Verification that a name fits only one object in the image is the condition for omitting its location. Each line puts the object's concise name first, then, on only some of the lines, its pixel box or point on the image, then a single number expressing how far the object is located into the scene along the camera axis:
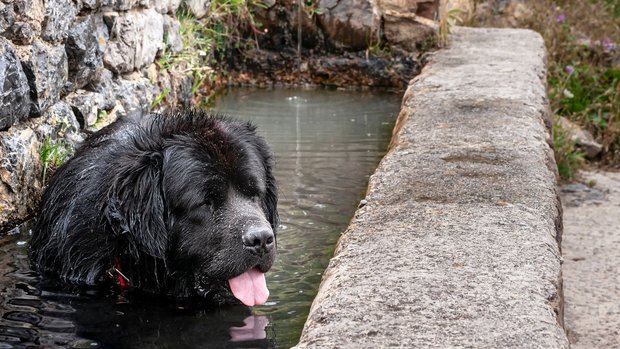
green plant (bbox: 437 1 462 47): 9.34
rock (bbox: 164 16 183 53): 6.78
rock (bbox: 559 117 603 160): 8.24
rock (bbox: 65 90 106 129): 5.12
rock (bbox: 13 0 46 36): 4.33
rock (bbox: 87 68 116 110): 5.48
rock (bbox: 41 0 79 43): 4.64
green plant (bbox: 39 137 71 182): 4.66
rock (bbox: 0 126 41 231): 4.28
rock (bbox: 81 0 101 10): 5.20
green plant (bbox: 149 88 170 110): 6.09
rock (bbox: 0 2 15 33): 4.18
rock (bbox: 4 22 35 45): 4.29
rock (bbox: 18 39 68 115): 4.44
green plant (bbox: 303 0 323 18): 9.62
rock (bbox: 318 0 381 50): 9.54
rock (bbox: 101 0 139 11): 5.53
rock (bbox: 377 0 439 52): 9.58
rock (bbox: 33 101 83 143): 4.67
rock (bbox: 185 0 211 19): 7.73
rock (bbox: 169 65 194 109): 6.92
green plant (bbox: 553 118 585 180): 7.49
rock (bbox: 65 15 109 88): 5.04
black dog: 3.68
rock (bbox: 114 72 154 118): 5.77
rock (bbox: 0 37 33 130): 4.14
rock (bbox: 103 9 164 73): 5.72
